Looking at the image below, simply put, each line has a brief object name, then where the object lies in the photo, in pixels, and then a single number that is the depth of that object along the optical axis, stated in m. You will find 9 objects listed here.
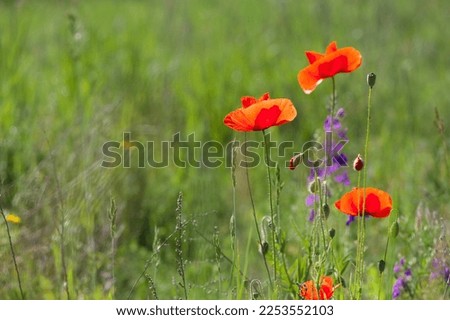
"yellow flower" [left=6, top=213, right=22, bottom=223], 3.96
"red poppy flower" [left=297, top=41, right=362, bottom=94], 3.73
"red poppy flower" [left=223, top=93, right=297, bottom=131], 3.68
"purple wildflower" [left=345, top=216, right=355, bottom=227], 3.89
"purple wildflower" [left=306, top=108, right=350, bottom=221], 3.90
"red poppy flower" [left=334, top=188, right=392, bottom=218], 3.72
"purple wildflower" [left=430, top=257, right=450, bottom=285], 3.84
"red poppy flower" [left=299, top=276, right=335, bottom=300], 3.70
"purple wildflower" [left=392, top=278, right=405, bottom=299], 3.90
